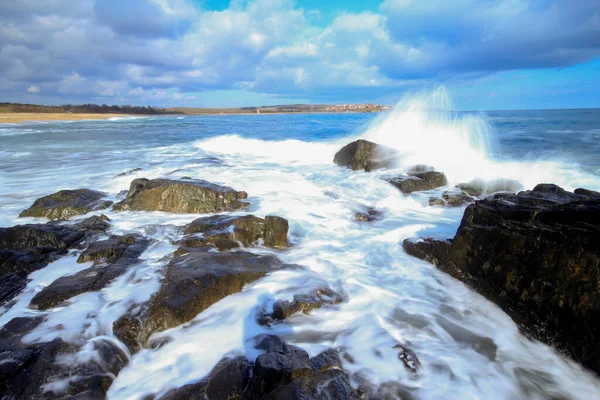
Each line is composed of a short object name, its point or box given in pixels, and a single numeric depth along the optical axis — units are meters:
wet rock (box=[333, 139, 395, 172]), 10.91
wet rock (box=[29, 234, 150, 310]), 3.70
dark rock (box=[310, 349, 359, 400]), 2.29
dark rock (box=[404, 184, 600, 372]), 2.97
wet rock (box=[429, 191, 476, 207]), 7.52
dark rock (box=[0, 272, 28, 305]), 3.84
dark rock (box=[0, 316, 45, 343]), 3.05
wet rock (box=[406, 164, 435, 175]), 9.79
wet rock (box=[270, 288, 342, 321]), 3.59
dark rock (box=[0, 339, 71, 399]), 2.38
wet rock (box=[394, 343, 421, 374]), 2.93
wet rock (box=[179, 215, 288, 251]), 5.03
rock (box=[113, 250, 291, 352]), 3.22
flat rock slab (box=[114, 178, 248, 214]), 6.87
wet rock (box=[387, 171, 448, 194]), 8.43
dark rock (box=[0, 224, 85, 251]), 4.92
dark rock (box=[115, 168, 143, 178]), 10.60
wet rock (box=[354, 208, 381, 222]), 6.81
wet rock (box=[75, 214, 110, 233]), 5.70
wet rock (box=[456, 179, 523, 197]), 8.13
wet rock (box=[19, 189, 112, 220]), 6.61
